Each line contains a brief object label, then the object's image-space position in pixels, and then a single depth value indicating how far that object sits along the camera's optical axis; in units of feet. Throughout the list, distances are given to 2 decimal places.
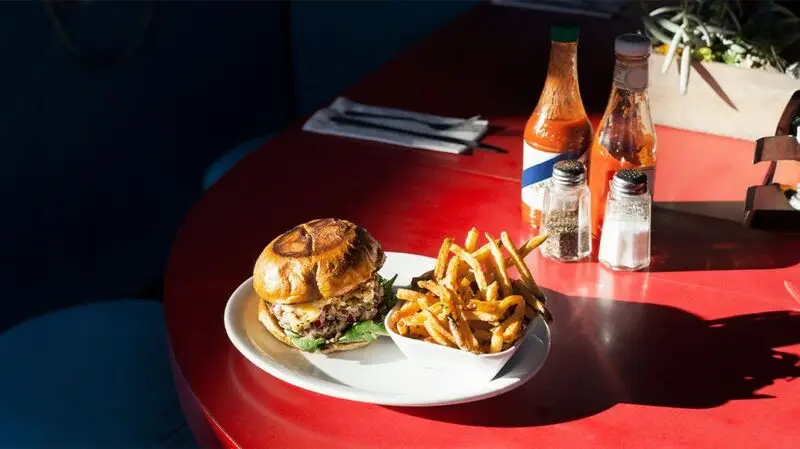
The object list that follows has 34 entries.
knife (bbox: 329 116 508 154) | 5.98
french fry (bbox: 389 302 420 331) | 3.78
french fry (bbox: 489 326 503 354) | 3.56
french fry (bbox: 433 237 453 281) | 3.93
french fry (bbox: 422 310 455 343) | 3.57
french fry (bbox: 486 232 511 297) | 3.81
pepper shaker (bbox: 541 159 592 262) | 4.51
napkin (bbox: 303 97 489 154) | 5.96
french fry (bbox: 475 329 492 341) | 3.65
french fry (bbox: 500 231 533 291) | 3.86
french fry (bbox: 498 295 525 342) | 3.59
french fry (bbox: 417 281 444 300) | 3.70
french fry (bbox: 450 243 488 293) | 3.80
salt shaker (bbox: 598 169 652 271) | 4.36
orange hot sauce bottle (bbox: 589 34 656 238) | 4.60
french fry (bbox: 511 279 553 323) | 3.78
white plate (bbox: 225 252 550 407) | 3.62
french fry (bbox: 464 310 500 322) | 3.63
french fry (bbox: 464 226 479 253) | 3.97
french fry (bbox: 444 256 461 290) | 3.81
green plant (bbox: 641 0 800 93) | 5.77
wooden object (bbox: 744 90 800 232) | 4.88
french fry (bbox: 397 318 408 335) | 3.71
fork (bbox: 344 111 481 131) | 6.21
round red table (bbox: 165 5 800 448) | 3.61
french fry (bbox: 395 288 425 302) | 3.76
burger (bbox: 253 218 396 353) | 3.85
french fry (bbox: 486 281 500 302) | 3.73
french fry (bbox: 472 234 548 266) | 3.96
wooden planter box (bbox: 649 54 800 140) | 5.66
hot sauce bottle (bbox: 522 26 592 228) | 4.75
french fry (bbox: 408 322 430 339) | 3.70
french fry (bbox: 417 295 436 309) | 3.67
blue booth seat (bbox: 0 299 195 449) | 5.05
